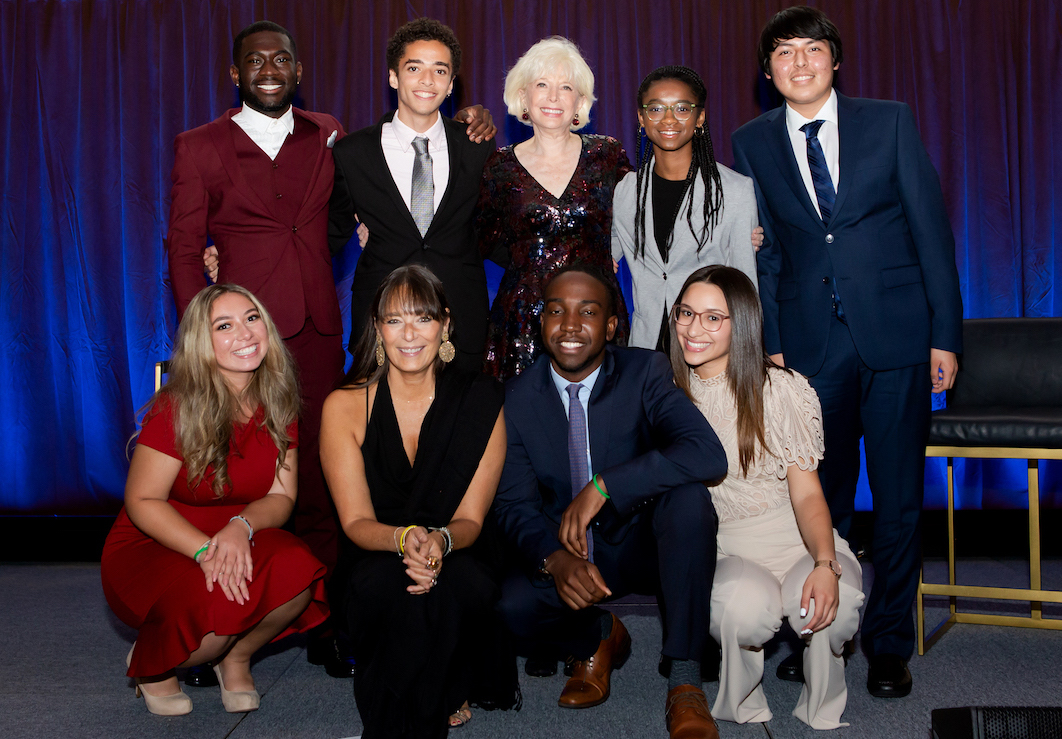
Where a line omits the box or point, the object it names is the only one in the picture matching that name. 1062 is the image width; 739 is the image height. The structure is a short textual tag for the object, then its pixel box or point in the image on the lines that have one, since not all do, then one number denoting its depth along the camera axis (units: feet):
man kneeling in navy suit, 6.50
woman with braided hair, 8.13
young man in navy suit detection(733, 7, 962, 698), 7.66
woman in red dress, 7.00
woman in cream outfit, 6.63
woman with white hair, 8.48
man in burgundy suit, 8.70
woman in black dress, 6.22
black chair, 8.18
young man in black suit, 8.73
